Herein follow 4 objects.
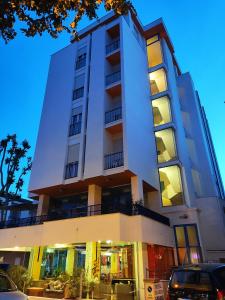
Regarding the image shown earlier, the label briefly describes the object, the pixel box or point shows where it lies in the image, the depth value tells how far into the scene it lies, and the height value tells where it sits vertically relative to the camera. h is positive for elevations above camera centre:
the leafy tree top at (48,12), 6.78 +6.83
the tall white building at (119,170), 13.85 +6.84
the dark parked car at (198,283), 5.66 -0.25
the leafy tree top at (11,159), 22.59 +10.10
